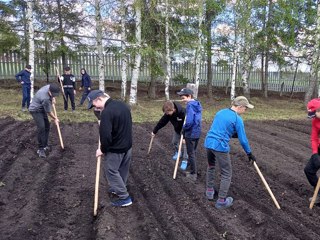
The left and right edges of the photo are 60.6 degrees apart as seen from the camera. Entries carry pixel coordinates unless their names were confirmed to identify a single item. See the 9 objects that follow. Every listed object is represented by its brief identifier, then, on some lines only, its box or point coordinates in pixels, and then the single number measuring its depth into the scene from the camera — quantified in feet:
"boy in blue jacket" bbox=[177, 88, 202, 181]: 16.30
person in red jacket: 13.88
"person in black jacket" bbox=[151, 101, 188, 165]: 17.08
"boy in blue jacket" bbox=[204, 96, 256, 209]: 12.96
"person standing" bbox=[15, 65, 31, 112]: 32.61
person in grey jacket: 19.11
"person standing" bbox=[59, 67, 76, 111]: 33.59
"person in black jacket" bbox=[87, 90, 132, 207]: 12.57
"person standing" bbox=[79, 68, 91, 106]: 37.65
